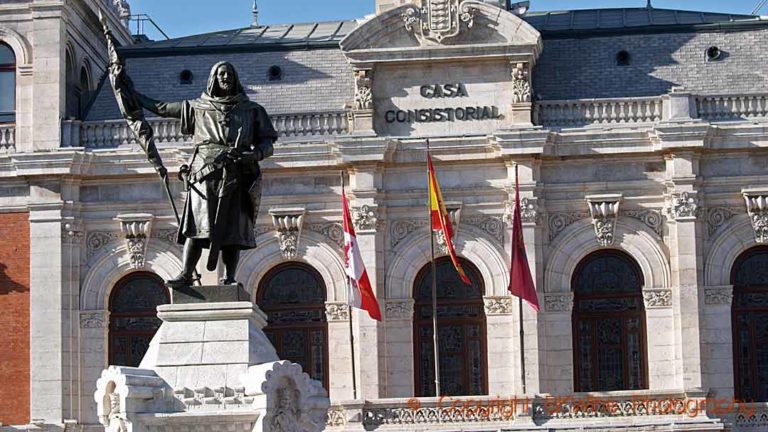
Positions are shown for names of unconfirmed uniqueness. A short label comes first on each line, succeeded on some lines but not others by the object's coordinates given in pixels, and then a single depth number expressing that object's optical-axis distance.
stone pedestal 20.69
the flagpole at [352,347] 50.28
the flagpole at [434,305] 49.16
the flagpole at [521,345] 50.06
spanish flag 49.00
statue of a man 22.33
